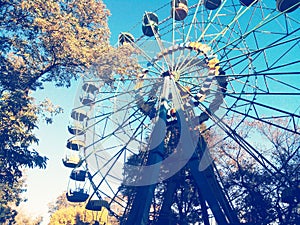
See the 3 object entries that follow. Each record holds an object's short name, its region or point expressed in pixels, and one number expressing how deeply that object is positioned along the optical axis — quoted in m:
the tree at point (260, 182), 13.80
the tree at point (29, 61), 11.34
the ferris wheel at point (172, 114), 11.86
